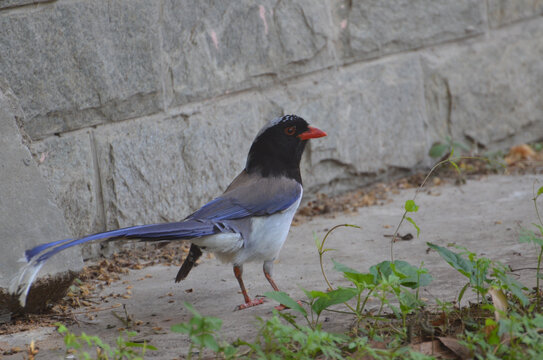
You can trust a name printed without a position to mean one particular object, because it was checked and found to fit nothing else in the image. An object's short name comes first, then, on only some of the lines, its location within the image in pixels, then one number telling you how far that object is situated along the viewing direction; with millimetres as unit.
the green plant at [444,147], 13523
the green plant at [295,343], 5996
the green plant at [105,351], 5748
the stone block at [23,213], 7594
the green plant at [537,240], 6820
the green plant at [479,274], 6621
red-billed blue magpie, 7480
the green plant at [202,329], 5746
